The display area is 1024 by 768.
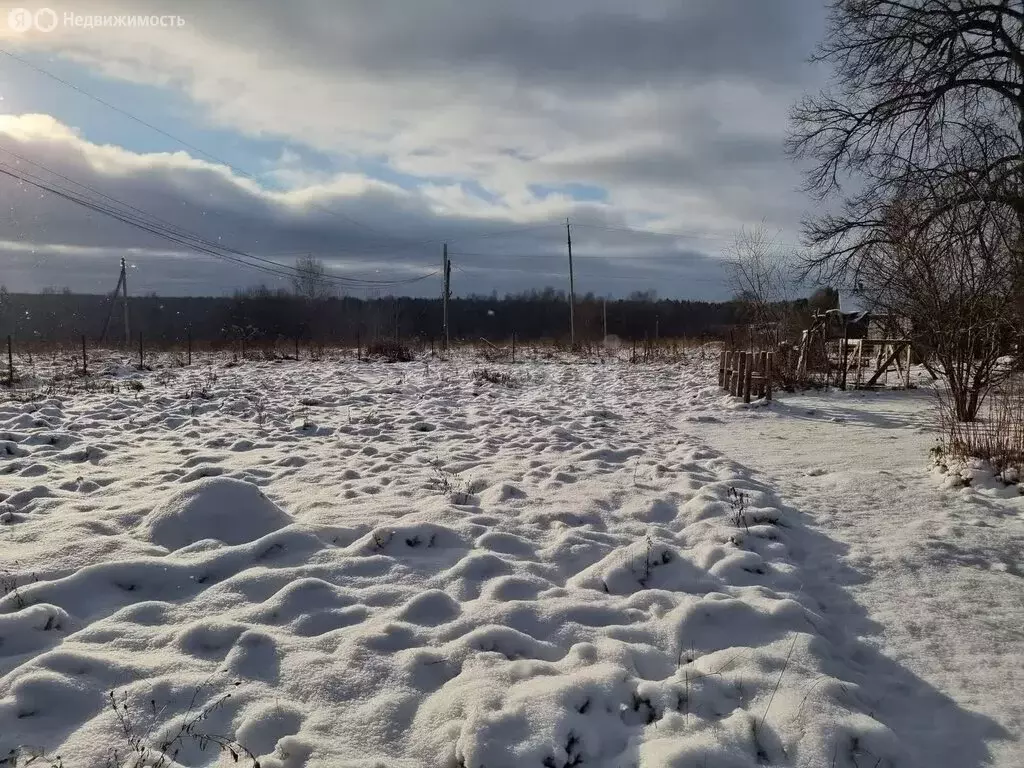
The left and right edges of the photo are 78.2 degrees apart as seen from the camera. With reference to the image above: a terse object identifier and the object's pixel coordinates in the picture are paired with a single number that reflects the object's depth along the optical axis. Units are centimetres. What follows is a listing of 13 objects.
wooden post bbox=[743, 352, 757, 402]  1014
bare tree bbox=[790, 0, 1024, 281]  1278
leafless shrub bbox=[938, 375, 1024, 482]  514
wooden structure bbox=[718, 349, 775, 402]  1033
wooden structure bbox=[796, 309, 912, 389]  1224
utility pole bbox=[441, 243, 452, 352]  3275
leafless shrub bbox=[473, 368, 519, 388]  1357
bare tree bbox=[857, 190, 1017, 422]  757
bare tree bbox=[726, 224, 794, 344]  1608
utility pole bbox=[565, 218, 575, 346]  3158
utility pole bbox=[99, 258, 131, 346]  3390
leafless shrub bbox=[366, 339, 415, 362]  2012
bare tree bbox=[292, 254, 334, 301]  5703
